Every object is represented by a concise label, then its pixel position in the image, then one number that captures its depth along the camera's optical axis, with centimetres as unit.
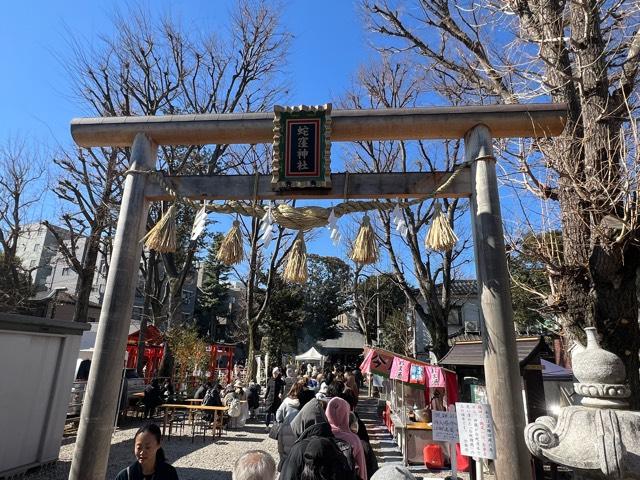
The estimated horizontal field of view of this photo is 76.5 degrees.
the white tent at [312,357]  2453
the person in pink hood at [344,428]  380
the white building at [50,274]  3675
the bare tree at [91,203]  1448
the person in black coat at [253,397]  1369
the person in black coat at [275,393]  1210
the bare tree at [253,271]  1543
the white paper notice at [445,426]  444
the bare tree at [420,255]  1223
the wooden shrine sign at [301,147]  466
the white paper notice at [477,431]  363
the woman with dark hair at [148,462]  301
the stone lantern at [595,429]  221
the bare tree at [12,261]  1765
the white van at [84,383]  1148
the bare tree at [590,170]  404
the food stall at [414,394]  867
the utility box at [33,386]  620
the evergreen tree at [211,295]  3797
